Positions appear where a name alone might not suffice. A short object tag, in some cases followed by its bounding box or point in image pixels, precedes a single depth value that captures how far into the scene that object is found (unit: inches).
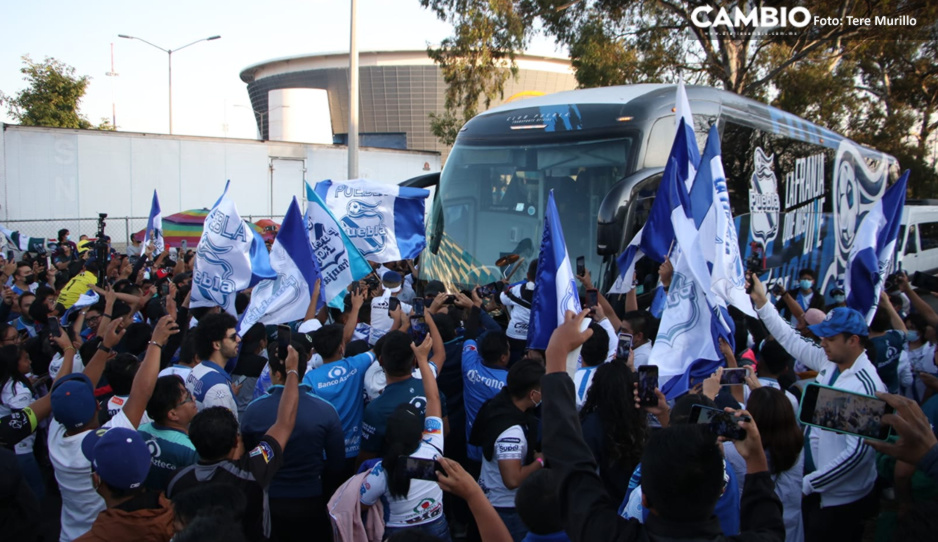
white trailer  818.2
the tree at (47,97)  1063.6
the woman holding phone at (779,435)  126.4
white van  730.2
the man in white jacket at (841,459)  142.6
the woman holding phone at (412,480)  122.8
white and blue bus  296.8
